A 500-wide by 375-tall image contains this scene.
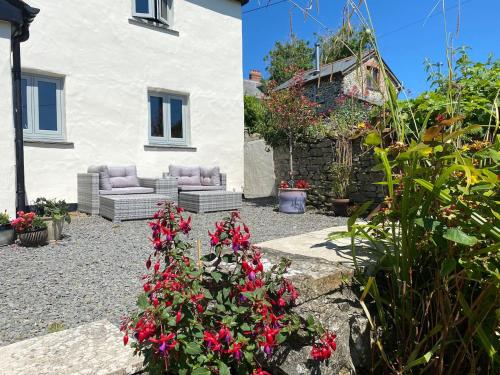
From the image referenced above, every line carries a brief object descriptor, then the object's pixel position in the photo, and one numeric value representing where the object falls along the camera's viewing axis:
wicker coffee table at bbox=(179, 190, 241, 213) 6.97
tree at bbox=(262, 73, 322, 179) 7.66
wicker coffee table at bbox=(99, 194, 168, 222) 5.94
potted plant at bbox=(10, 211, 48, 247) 4.32
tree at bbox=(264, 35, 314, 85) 26.94
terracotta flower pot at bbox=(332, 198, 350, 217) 6.86
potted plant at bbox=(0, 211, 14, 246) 4.34
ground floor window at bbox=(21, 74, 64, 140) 6.58
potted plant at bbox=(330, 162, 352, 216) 6.89
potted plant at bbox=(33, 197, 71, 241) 4.64
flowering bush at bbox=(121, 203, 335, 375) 1.01
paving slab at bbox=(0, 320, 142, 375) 1.14
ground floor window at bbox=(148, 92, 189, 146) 8.27
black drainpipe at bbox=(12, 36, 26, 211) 5.42
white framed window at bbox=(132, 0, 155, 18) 7.89
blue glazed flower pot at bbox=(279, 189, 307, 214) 7.25
